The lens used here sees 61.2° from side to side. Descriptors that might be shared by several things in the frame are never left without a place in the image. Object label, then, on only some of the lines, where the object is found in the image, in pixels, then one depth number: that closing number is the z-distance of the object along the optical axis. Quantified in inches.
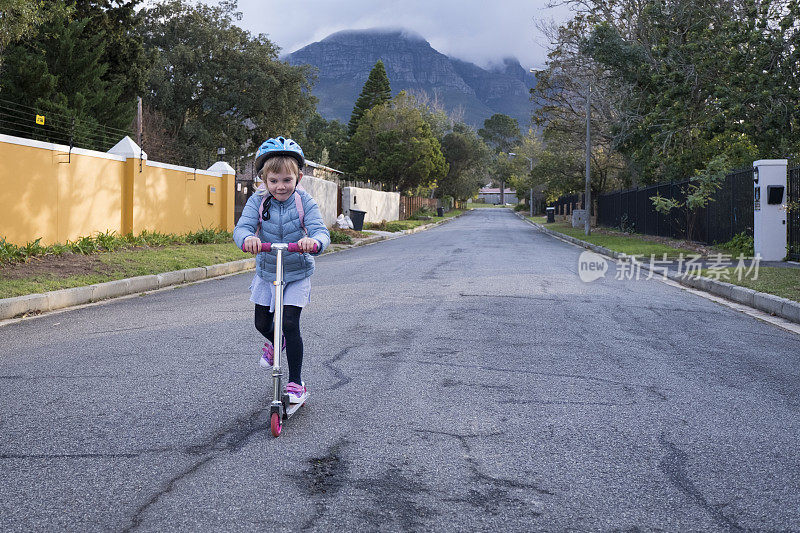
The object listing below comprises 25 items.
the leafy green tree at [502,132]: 5974.4
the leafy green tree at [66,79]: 803.4
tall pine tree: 2483.3
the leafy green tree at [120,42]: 925.2
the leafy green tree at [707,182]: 712.4
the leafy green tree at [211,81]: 1412.4
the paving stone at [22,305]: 309.4
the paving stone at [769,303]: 343.3
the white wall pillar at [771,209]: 565.6
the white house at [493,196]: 6535.4
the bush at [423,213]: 2175.9
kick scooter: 148.0
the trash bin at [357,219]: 1187.9
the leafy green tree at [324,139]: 2363.9
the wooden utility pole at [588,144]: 1120.8
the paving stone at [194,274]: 472.6
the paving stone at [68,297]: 337.7
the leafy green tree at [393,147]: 1859.0
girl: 163.2
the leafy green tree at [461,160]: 2903.5
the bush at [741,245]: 635.5
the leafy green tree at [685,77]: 660.1
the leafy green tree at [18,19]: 471.7
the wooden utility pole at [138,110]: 1040.9
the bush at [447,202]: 3270.7
